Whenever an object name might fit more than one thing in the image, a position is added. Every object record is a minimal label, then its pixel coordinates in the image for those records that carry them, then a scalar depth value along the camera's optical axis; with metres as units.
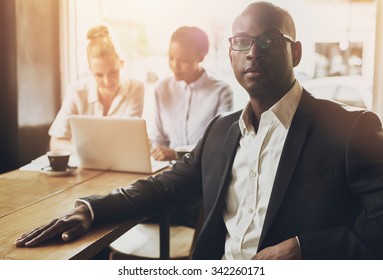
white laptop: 1.87
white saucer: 1.87
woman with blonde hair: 2.59
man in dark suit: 1.19
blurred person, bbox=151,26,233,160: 2.18
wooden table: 1.12
